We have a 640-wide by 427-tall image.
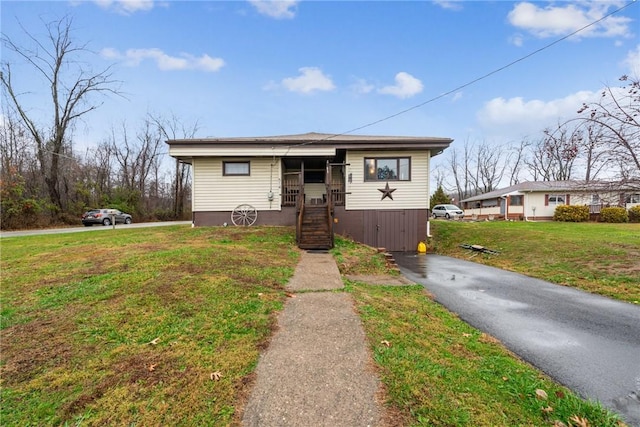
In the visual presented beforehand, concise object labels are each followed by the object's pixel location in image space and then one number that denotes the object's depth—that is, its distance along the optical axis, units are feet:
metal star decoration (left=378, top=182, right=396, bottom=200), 41.60
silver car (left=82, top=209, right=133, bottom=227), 69.50
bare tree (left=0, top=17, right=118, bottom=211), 70.00
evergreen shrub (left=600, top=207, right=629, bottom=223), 66.49
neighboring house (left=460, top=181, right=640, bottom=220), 82.12
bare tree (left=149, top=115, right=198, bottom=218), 111.14
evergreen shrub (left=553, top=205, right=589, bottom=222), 71.46
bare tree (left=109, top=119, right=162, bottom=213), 103.81
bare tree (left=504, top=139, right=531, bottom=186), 134.41
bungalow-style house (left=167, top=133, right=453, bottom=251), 39.78
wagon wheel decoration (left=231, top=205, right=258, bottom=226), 40.96
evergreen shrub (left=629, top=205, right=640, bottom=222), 64.90
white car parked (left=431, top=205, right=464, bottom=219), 98.78
